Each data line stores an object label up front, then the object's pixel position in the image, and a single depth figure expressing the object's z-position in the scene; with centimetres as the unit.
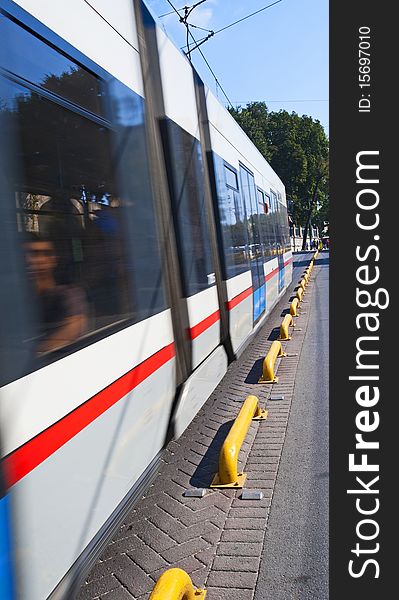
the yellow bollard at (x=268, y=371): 784
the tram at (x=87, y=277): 238
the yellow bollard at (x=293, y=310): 1373
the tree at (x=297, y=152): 6347
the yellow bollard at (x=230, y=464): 466
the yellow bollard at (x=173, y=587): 266
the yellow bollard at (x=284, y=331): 1074
